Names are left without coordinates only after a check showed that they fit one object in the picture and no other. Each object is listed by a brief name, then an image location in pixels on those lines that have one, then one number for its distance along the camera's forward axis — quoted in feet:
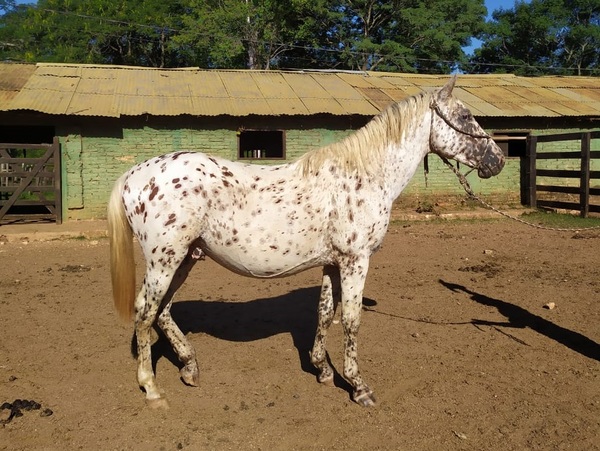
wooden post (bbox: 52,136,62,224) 37.52
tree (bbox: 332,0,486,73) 95.50
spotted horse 11.03
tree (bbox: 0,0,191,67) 94.19
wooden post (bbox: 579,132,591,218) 38.01
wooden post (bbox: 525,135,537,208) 44.65
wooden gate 36.42
